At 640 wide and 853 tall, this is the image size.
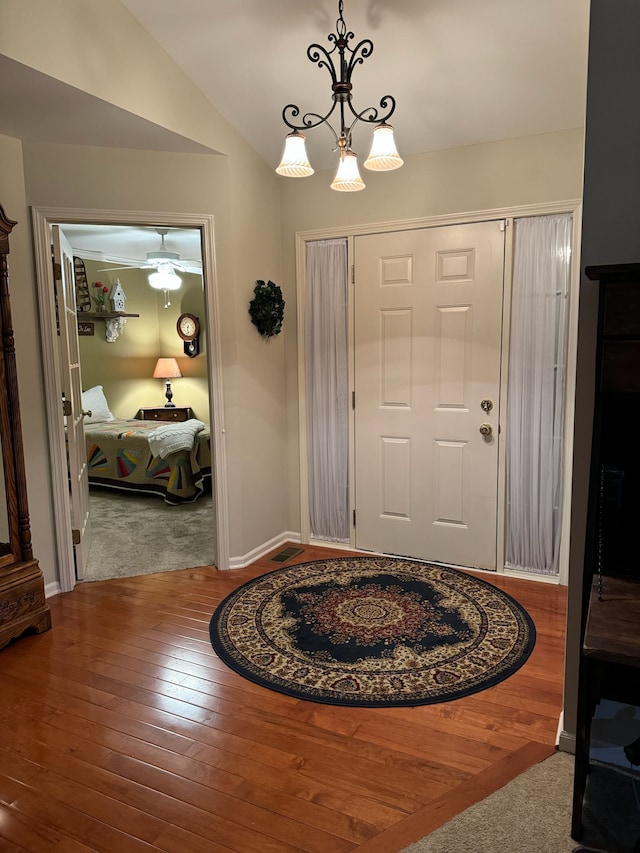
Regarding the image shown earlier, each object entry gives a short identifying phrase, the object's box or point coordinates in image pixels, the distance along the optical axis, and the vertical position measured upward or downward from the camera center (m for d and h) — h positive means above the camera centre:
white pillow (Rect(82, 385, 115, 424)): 6.62 -0.62
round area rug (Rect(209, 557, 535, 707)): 2.44 -1.41
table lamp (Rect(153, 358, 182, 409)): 7.58 -0.27
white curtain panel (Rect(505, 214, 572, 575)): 3.27 -0.28
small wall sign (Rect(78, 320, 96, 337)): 6.80 +0.27
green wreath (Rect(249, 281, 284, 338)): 3.71 +0.26
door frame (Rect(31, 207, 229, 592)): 3.18 +0.01
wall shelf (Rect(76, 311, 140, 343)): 6.80 +0.36
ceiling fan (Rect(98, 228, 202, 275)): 5.93 +0.96
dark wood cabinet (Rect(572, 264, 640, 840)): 1.48 -0.52
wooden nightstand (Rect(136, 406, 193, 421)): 7.42 -0.82
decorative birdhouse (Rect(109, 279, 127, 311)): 7.02 +0.66
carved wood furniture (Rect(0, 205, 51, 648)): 2.72 -0.85
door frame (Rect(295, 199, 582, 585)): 3.22 +0.36
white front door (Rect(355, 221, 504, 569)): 3.49 -0.27
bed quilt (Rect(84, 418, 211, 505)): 5.36 -1.09
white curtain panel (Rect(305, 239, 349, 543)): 3.89 -0.28
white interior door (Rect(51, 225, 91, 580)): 3.38 -0.25
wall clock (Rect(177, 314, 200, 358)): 7.60 +0.23
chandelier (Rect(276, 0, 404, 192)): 2.48 +0.89
